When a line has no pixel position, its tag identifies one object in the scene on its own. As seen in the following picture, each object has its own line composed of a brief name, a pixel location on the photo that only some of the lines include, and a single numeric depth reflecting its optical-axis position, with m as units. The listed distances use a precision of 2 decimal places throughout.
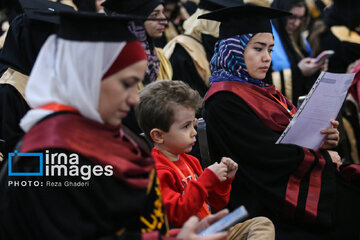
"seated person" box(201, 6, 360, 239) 6.90
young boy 5.32
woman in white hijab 3.77
